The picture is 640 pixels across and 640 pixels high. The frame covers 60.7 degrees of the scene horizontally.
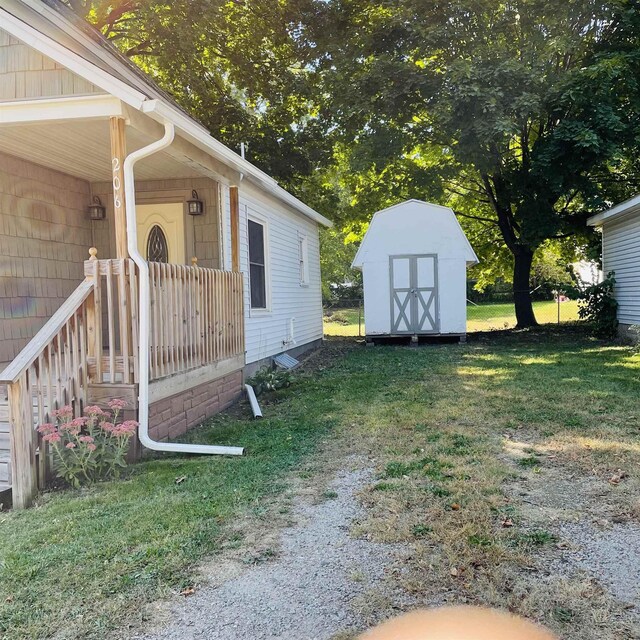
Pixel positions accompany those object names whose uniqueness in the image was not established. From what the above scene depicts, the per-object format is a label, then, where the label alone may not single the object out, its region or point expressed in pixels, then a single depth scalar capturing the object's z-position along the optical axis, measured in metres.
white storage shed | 12.45
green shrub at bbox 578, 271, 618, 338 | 12.54
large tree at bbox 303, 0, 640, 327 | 11.07
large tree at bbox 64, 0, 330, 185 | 12.48
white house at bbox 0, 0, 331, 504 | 4.41
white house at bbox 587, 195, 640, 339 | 11.23
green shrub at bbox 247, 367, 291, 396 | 7.46
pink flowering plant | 3.95
